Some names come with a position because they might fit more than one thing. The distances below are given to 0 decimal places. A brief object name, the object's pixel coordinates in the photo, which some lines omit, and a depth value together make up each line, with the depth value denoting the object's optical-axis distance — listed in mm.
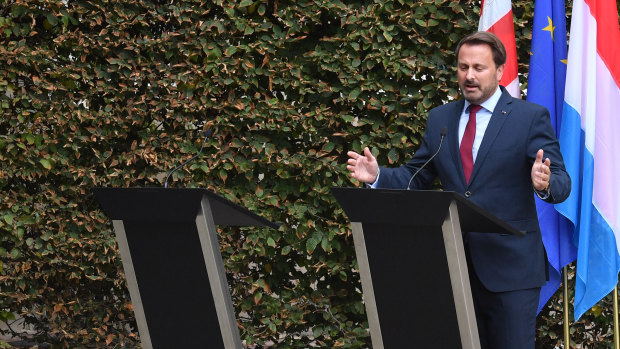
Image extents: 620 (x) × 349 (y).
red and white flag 7887
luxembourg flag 7727
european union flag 7898
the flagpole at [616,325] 8055
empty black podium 5887
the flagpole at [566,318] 7998
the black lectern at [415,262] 5203
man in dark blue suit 5973
